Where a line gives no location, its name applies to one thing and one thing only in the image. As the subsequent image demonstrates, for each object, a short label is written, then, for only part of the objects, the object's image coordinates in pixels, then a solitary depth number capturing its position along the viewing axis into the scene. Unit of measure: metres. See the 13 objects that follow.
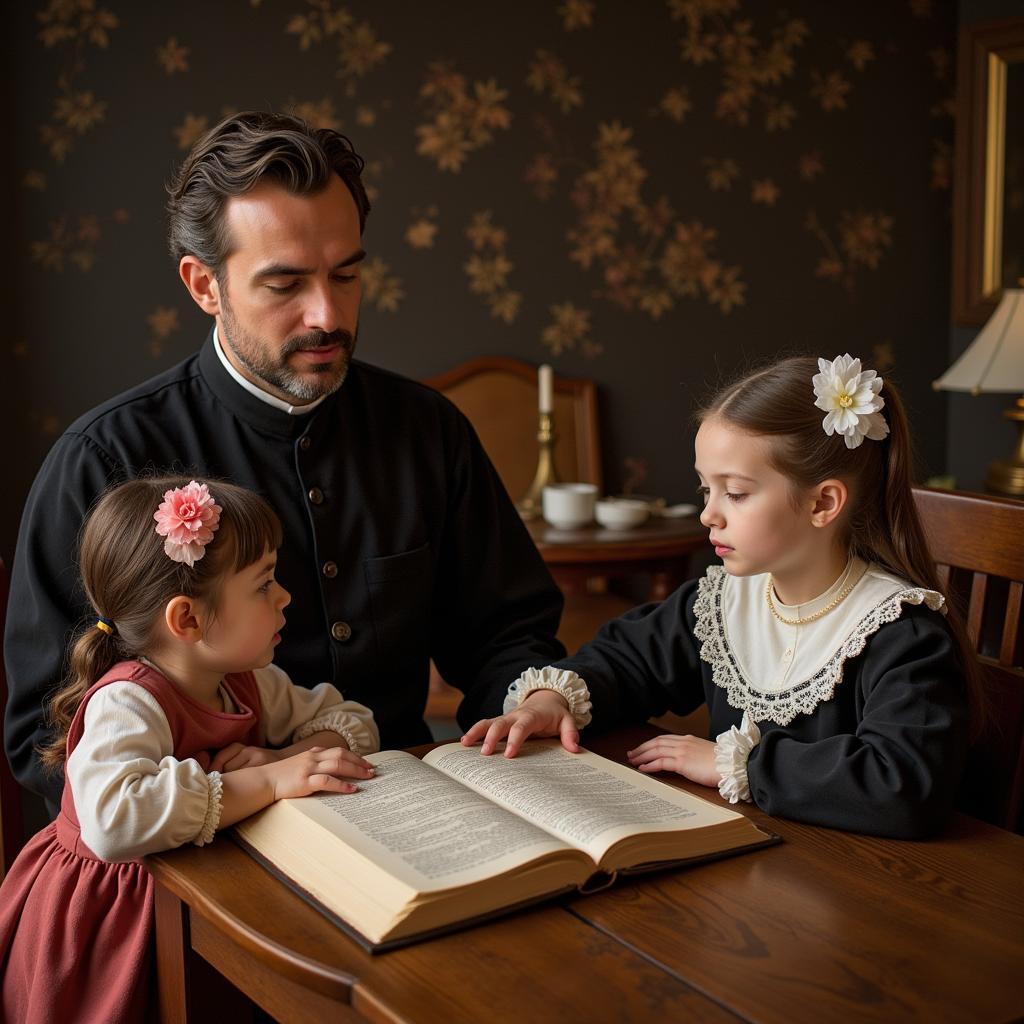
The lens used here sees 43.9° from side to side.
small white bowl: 3.54
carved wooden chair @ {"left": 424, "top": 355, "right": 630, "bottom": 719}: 4.03
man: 1.78
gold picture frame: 4.41
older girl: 1.38
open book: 1.08
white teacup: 3.54
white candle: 3.74
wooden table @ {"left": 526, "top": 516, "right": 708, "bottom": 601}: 3.37
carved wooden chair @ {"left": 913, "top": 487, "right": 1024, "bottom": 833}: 1.59
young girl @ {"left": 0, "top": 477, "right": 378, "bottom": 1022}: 1.35
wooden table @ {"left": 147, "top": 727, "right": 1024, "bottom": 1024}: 0.98
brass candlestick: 3.80
